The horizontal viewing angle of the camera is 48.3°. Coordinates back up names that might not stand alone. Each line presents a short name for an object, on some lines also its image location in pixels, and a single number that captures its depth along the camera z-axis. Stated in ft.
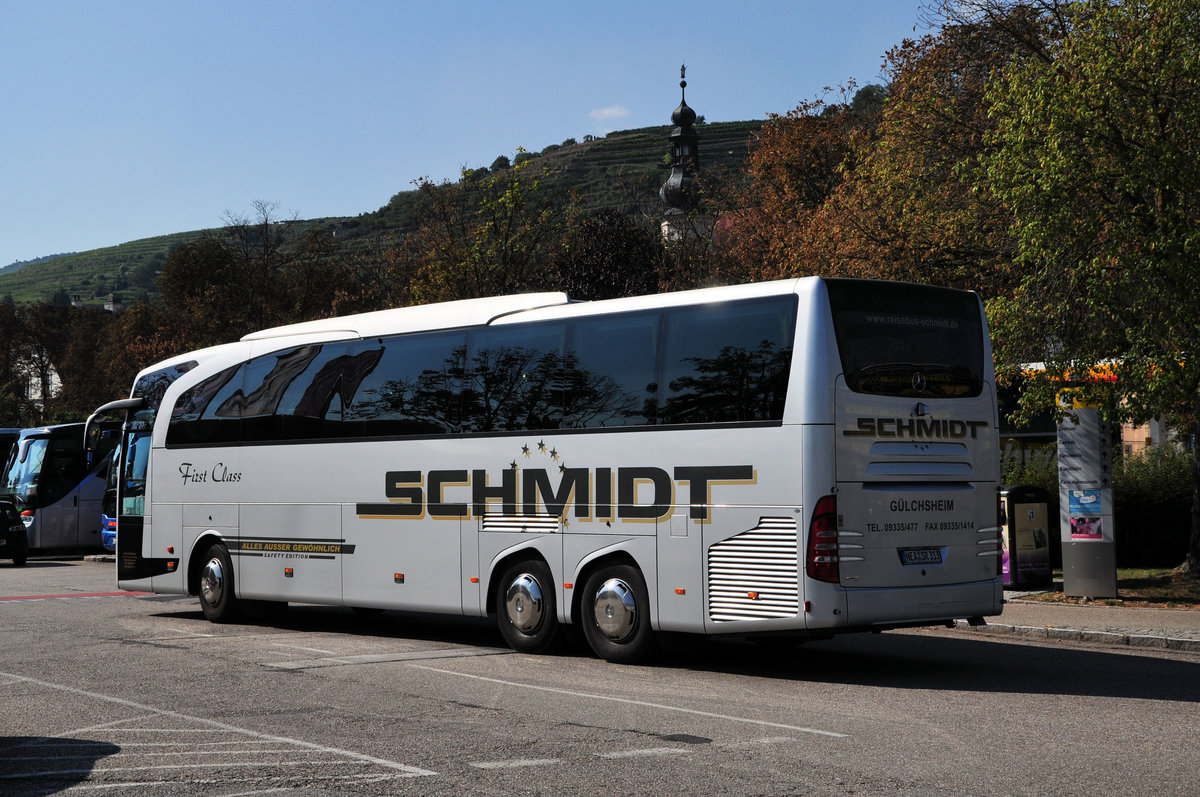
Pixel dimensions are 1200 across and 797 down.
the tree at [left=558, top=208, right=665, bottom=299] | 192.13
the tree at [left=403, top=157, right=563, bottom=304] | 160.86
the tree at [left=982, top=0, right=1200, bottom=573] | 58.54
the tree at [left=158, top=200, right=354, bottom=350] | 183.21
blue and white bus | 118.21
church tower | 347.56
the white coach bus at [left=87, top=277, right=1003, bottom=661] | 36.22
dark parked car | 102.27
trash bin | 63.82
